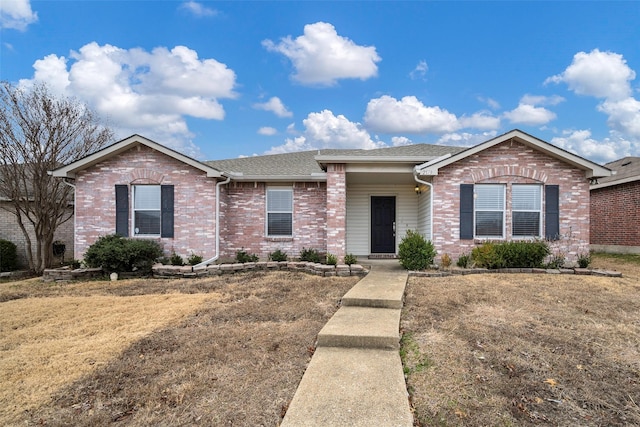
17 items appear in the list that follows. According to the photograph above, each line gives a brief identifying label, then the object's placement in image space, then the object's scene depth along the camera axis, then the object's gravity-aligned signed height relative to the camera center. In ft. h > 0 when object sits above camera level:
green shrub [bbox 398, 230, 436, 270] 29.19 -3.45
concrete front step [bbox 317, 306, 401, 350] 13.35 -4.80
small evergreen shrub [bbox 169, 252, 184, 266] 32.48 -4.42
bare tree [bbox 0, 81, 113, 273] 35.96 +6.64
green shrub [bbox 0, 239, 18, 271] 40.34 -5.14
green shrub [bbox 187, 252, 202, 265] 33.09 -4.49
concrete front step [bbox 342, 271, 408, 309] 18.78 -4.70
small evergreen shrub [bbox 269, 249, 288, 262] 34.27 -4.30
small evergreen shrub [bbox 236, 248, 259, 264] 34.42 -4.45
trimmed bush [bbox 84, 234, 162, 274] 29.58 -3.63
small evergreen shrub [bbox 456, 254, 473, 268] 30.14 -4.23
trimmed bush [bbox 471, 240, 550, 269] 28.99 -3.49
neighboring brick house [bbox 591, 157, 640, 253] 43.09 +0.10
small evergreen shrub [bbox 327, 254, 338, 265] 30.63 -4.14
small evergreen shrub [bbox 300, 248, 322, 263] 33.68 -4.22
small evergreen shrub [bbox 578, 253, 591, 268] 30.35 -4.15
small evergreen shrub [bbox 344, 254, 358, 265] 30.89 -4.11
